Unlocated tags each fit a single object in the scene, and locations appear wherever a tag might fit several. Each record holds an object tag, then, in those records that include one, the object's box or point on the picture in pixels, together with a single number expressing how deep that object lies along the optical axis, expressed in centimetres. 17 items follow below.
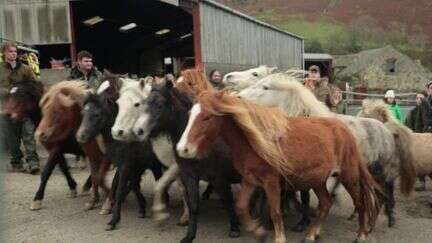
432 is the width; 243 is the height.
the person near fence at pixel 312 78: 881
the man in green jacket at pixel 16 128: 924
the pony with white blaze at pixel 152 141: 614
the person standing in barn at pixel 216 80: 905
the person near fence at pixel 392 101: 1088
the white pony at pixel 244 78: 813
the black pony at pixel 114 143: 658
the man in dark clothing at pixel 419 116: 1040
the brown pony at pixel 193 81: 695
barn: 1395
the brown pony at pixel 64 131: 727
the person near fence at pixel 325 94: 870
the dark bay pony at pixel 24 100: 801
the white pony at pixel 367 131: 686
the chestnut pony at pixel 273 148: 527
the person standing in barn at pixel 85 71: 878
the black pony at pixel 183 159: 589
